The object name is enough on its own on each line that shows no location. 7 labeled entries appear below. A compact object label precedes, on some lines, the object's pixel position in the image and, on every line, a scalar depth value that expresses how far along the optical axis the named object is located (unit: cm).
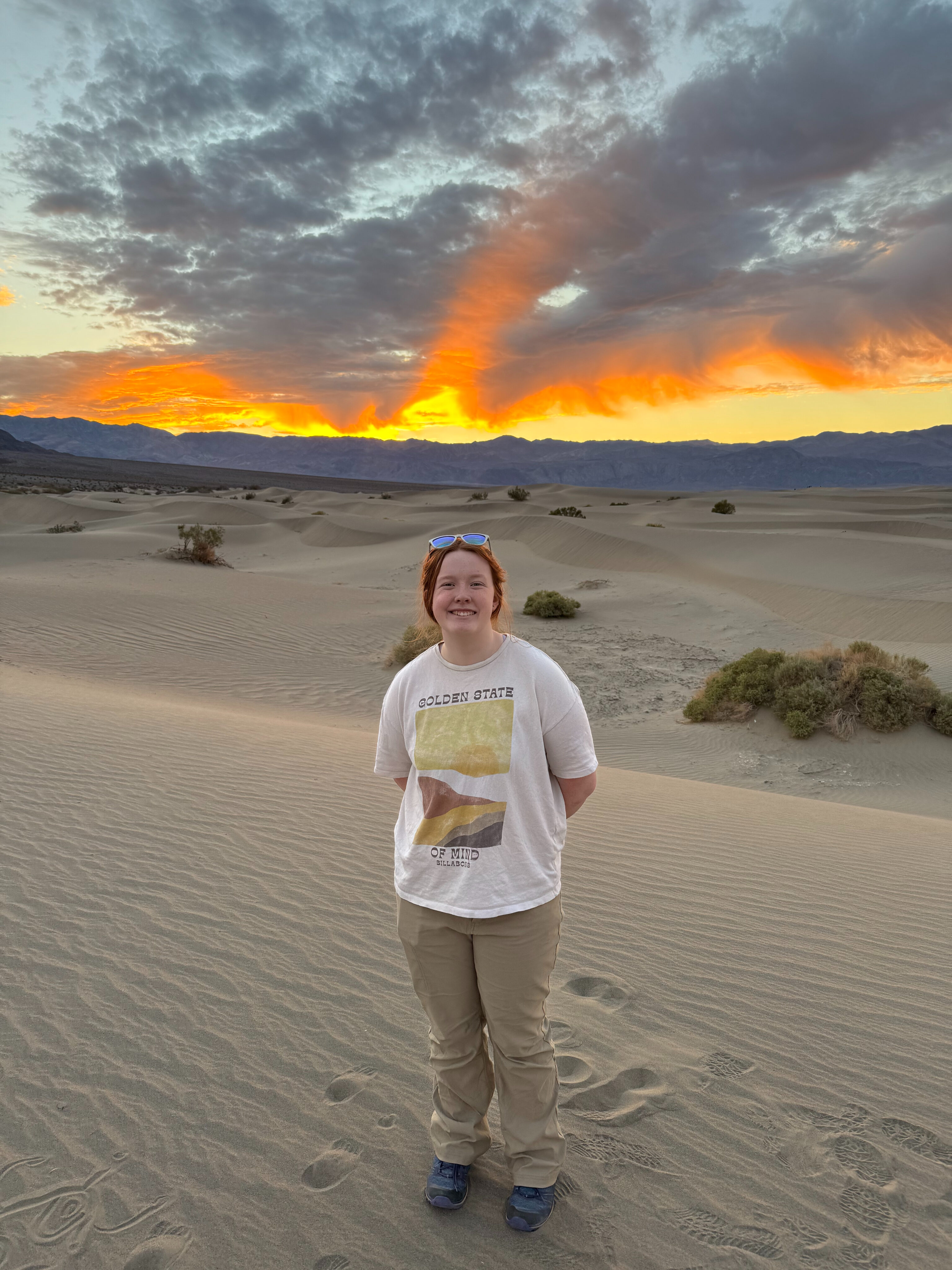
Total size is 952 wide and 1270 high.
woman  221
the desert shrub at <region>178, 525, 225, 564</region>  2291
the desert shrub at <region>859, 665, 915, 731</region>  909
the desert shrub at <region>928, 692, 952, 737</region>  901
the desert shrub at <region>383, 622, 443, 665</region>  1266
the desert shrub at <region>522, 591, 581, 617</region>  1658
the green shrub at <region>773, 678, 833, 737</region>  932
